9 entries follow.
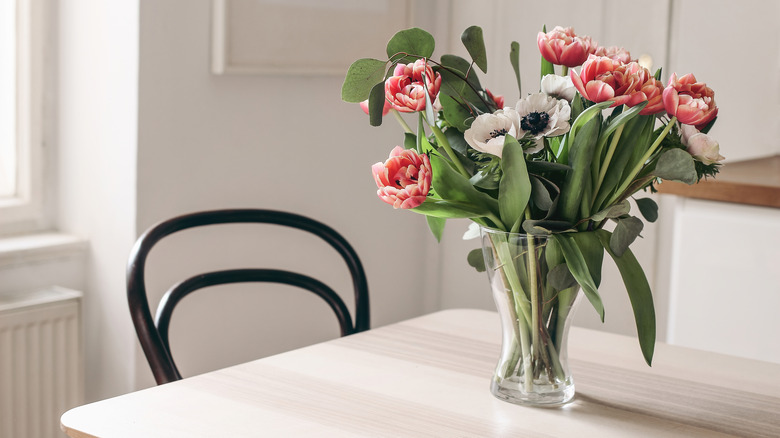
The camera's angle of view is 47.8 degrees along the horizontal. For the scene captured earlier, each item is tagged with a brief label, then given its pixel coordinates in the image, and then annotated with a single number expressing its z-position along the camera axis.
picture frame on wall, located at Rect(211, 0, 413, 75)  2.15
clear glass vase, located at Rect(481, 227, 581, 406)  0.98
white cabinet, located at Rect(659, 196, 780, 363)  1.82
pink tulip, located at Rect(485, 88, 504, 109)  1.09
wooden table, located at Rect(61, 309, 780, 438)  0.96
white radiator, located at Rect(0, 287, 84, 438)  1.88
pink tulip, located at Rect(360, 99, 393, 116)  1.04
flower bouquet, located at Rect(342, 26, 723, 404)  0.92
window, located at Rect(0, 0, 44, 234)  2.07
